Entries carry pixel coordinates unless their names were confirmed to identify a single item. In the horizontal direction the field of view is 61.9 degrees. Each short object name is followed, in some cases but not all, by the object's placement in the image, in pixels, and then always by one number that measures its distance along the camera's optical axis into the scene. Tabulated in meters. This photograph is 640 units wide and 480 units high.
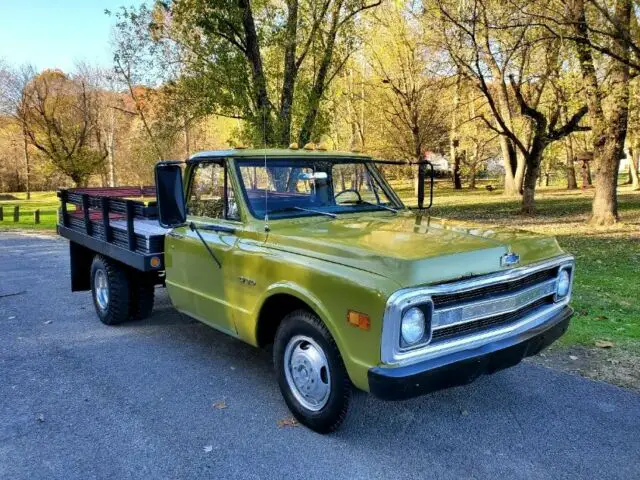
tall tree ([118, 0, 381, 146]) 14.07
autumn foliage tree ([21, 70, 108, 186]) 31.72
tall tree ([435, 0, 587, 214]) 14.25
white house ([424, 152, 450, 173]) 41.12
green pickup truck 3.04
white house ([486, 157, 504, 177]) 49.45
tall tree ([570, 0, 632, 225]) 11.13
